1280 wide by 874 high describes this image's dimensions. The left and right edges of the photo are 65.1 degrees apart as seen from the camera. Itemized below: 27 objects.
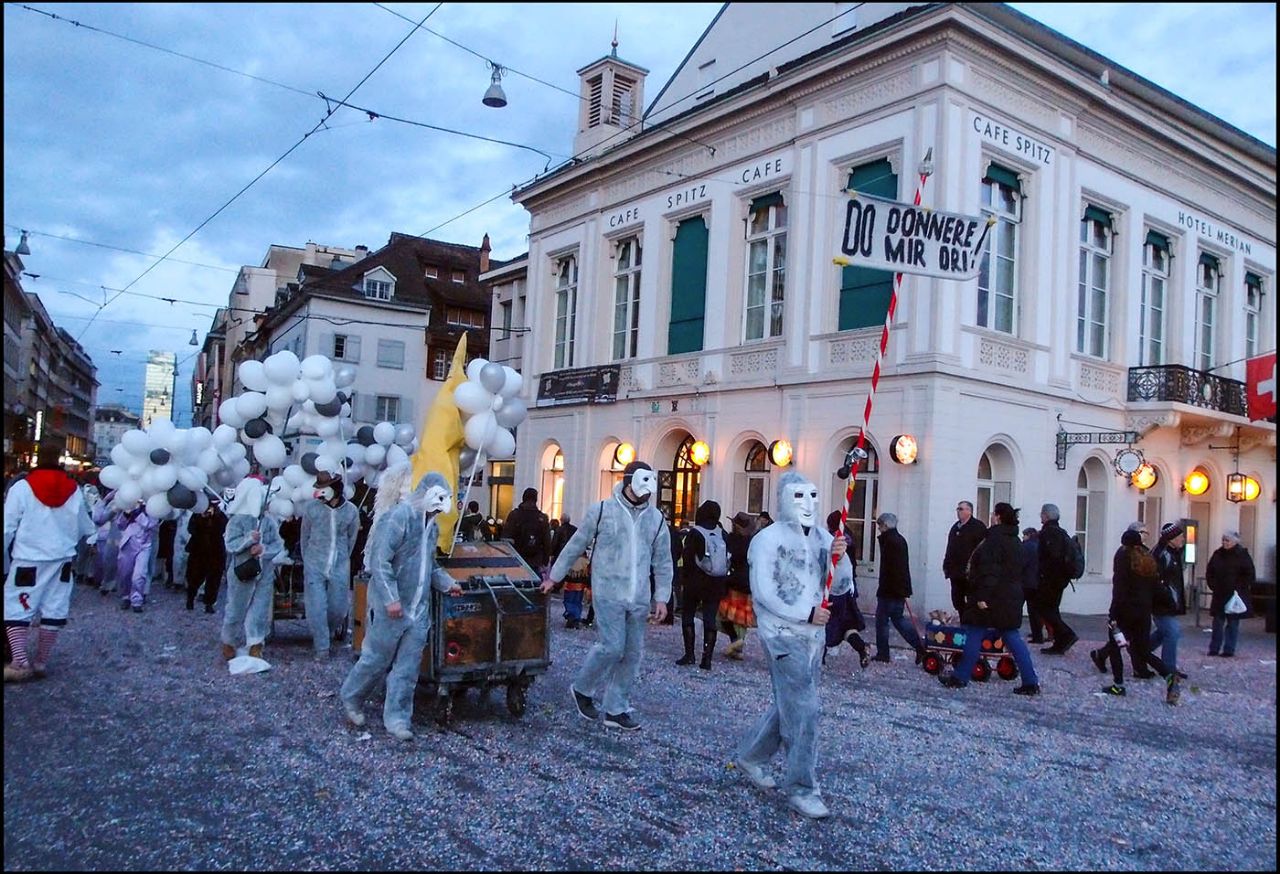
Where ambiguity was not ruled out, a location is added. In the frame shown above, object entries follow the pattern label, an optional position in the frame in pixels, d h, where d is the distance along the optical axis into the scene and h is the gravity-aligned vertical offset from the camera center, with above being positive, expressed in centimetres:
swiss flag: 997 +181
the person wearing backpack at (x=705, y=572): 1011 -75
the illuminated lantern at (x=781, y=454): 1855 +89
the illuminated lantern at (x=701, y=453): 2045 +91
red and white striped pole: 767 +88
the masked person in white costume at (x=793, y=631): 551 -72
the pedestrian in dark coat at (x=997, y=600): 965 -83
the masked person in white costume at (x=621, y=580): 735 -63
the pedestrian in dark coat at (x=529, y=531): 1352 -57
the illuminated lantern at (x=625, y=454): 2251 +90
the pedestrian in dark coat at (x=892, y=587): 1120 -89
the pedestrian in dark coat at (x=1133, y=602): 980 -80
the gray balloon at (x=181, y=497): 1085 -29
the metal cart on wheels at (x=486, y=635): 718 -108
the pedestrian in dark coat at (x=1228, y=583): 1237 -70
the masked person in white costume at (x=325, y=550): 977 -70
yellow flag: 823 +36
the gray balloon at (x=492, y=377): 872 +96
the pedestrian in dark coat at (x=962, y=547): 1195 -42
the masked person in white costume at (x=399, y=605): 675 -84
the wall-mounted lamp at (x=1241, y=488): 2072 +80
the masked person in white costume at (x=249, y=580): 913 -95
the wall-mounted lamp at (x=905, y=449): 1642 +98
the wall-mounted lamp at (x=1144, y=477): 1864 +83
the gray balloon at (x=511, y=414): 934 +69
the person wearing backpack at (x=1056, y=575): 1235 -72
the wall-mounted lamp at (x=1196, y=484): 2023 +82
